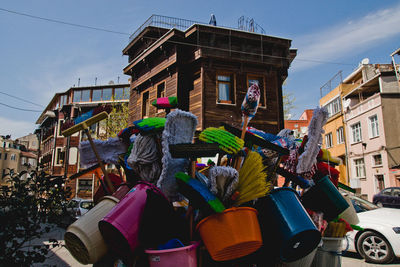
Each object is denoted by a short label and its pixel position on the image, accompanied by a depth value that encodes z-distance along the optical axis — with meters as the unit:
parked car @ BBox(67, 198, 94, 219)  10.63
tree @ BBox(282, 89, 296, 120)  22.59
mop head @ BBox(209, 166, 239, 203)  1.73
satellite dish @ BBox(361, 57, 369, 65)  25.27
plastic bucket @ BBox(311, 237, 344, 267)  2.40
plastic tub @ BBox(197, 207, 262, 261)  1.59
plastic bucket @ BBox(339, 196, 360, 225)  2.76
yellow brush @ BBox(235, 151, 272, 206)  1.84
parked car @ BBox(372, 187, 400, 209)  13.64
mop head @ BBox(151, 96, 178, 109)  2.46
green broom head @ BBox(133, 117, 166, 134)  2.11
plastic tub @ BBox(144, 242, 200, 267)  1.58
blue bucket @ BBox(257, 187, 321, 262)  1.76
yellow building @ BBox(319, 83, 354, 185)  26.13
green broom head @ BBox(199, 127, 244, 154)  1.83
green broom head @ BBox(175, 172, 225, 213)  1.60
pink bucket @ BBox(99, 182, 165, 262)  1.66
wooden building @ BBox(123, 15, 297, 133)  12.21
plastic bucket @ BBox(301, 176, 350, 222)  2.21
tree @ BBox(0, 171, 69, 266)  2.20
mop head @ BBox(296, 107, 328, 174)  2.30
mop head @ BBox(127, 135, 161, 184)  2.20
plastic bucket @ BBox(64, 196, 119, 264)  1.78
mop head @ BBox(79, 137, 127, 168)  2.69
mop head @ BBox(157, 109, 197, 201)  2.04
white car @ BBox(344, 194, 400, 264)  5.46
